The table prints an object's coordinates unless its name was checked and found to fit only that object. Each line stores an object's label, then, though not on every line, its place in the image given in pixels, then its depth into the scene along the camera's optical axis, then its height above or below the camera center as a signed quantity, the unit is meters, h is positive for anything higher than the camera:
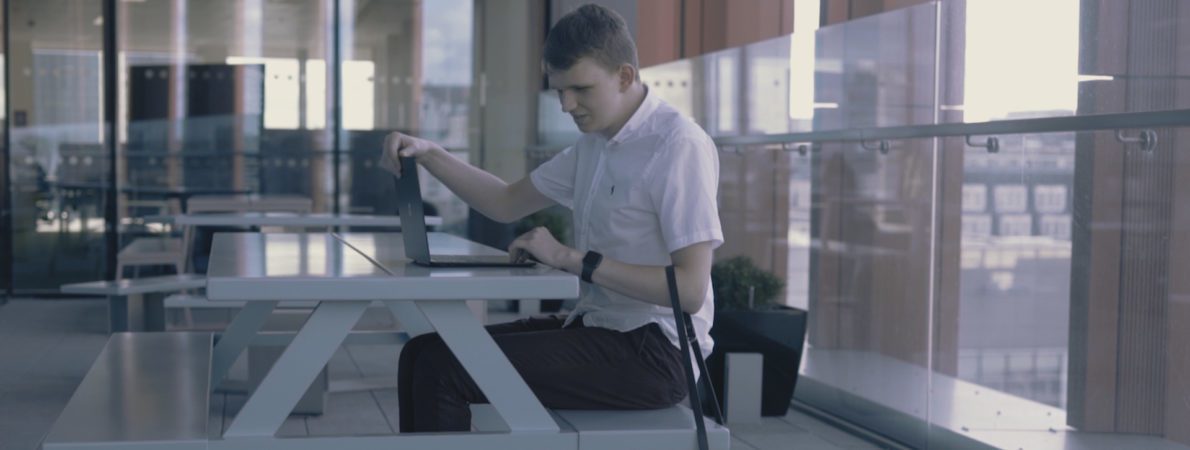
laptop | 2.65 -0.17
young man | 2.46 -0.21
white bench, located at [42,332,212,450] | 2.28 -0.50
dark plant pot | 5.02 -0.72
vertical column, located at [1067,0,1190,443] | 3.28 -0.24
